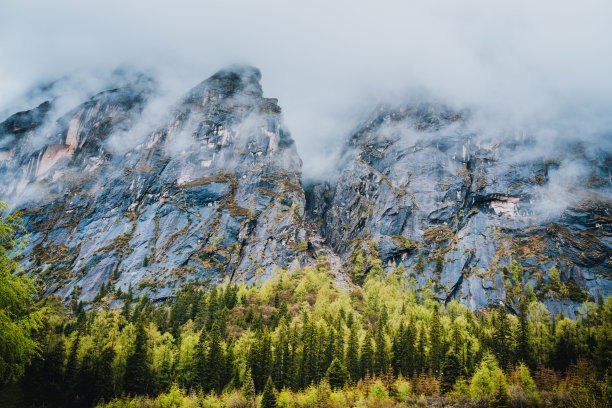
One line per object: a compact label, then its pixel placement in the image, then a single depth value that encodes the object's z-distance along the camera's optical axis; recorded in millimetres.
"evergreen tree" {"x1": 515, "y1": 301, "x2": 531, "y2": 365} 69875
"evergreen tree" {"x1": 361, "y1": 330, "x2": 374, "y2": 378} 74438
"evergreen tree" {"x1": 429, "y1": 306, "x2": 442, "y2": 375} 69781
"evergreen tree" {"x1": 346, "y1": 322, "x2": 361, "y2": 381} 71500
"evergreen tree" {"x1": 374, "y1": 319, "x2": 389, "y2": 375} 75250
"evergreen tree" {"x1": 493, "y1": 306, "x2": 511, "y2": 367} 69438
